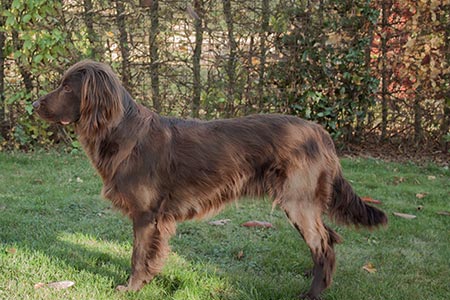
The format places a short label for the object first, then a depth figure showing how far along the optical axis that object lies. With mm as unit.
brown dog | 3652
